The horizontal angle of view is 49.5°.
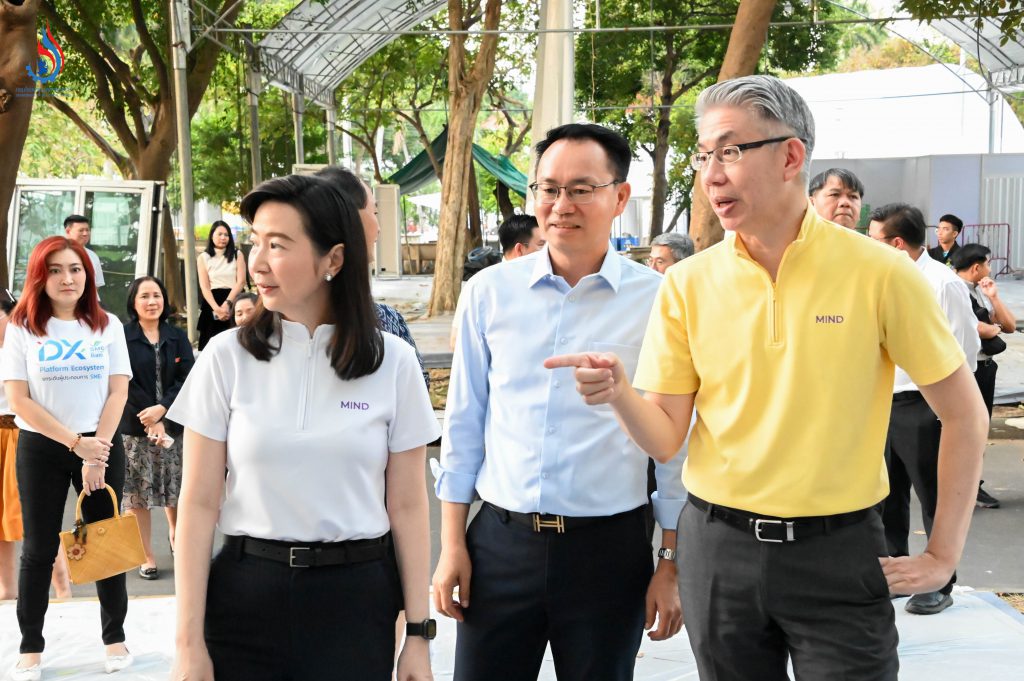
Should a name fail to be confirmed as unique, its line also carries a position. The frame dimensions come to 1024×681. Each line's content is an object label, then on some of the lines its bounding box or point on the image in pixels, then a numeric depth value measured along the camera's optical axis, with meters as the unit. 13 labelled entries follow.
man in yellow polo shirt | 2.20
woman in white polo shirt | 2.38
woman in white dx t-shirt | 4.47
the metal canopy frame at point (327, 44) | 17.64
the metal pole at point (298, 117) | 20.12
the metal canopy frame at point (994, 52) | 21.95
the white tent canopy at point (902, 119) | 31.72
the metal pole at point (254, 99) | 17.02
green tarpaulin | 26.83
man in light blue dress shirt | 2.61
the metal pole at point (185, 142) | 12.43
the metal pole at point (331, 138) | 22.27
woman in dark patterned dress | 5.92
